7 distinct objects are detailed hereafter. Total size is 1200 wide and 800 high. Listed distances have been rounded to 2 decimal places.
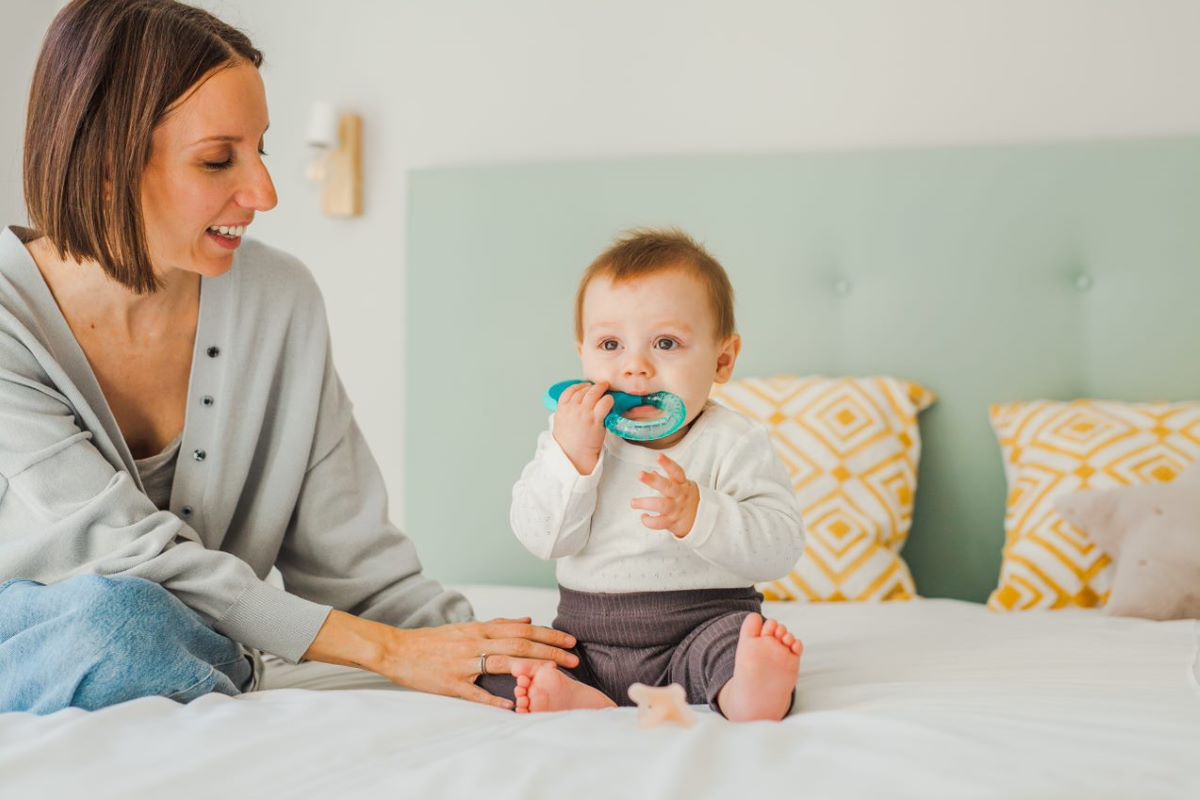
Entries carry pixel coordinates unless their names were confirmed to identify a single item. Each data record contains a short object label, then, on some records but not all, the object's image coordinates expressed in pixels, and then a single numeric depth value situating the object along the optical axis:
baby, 1.28
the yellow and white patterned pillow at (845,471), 2.10
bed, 1.25
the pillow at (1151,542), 1.78
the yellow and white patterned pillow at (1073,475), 2.00
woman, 1.25
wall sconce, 2.92
